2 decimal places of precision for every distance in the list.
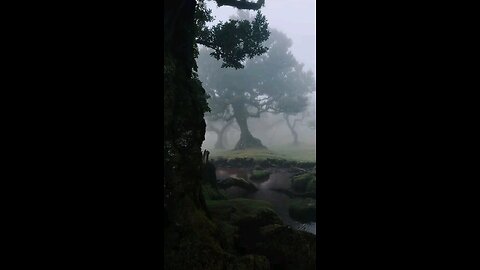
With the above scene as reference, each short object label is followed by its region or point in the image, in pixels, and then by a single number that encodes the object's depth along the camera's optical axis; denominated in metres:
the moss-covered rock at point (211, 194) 11.14
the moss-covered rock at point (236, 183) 15.99
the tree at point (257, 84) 38.75
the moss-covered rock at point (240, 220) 6.86
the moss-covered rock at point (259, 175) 20.90
